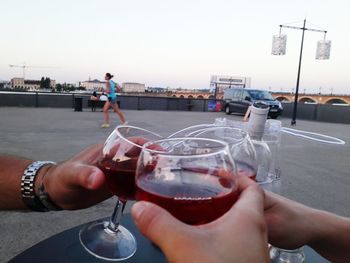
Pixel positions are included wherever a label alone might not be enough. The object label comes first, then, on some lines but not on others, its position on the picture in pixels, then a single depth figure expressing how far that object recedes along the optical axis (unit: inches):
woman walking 520.1
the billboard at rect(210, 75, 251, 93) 1599.4
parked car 864.3
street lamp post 729.0
